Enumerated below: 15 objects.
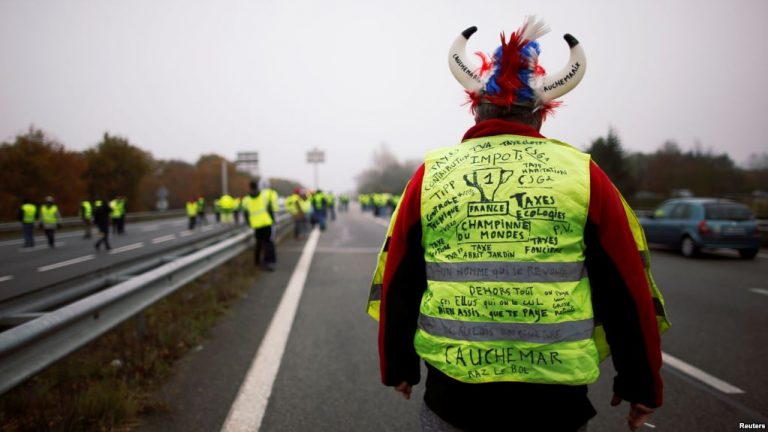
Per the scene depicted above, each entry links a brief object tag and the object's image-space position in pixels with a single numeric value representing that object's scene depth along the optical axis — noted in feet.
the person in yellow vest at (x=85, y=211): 52.90
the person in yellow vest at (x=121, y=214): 68.10
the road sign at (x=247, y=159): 128.01
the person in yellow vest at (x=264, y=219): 29.66
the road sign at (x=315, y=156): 217.97
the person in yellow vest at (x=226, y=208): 72.69
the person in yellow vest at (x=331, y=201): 104.47
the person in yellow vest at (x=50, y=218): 42.21
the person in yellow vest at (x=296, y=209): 57.21
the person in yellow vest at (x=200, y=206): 91.16
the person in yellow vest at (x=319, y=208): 69.31
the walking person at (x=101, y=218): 47.03
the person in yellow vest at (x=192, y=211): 83.51
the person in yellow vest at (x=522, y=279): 4.45
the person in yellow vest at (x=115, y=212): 67.58
